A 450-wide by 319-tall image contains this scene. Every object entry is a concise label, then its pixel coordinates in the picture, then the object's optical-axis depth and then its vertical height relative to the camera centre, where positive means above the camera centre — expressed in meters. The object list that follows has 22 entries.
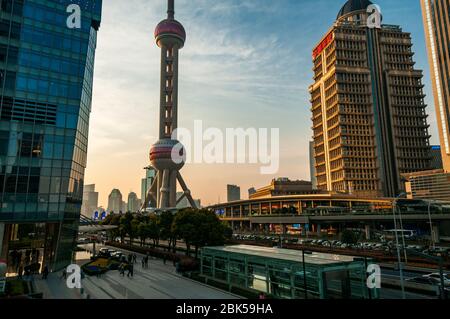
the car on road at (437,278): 29.90 -5.91
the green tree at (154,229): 62.11 -1.96
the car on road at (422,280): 31.33 -6.23
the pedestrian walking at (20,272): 34.19 -5.53
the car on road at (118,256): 47.99 -5.79
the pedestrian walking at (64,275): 36.50 -6.29
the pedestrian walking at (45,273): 35.45 -5.83
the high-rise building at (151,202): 166.23 +8.69
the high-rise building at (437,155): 165.12 +31.29
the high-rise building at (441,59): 96.88 +48.64
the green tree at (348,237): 55.57 -3.38
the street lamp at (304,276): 22.78 -4.09
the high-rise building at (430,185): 96.71 +9.71
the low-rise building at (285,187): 169.12 +16.54
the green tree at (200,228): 45.34 -1.39
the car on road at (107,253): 50.48 -5.63
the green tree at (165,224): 57.47 -0.96
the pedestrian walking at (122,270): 38.21 -6.08
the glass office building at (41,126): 37.72 +11.46
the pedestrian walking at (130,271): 37.44 -5.96
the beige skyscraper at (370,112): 121.94 +41.09
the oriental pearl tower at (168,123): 145.38 +43.97
